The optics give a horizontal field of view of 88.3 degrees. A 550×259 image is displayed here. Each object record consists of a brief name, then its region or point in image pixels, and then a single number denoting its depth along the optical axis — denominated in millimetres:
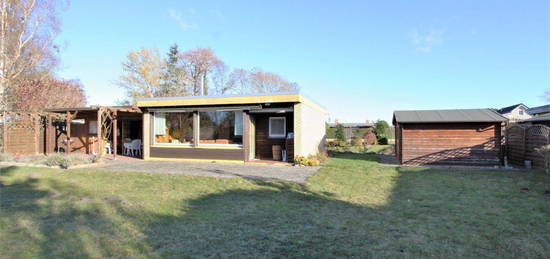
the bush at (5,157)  11941
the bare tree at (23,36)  16219
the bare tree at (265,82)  33228
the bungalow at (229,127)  11703
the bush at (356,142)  22480
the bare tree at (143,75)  29281
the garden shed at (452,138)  11156
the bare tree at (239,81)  33553
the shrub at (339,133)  21295
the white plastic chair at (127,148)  15094
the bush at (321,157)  12308
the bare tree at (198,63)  30953
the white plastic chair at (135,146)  15047
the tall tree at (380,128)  27234
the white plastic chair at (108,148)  15716
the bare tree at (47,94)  17719
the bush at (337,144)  19703
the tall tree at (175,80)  30547
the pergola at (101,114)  13070
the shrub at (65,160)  10352
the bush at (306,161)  10938
